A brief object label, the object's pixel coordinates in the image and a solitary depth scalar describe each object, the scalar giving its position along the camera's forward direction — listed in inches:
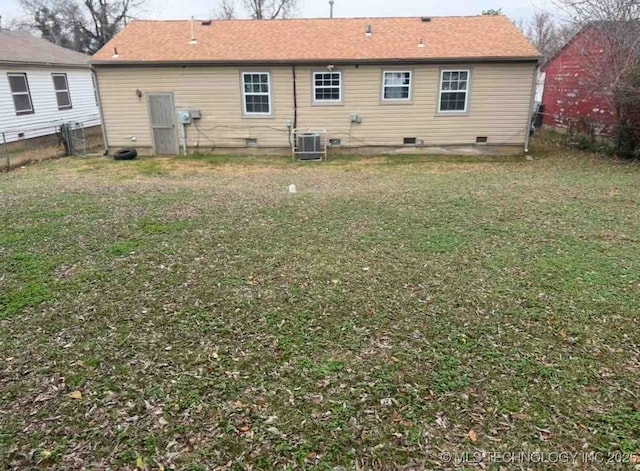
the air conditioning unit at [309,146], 486.0
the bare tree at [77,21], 1131.9
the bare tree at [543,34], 1021.3
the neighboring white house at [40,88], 537.0
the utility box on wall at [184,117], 498.0
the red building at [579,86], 465.4
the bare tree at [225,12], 1363.2
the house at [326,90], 477.2
